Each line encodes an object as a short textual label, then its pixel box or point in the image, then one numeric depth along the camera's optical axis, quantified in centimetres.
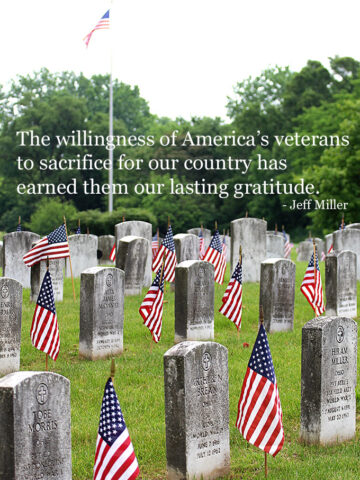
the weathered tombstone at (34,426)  612
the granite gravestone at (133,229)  2338
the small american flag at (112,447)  635
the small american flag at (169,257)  1814
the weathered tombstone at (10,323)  1155
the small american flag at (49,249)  1571
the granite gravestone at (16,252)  2002
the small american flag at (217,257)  1872
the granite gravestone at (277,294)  1495
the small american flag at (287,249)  2997
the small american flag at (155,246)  2382
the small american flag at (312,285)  1494
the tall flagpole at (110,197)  4156
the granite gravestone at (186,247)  2078
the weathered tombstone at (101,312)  1267
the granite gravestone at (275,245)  2773
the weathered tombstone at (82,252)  2269
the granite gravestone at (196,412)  749
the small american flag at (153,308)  1241
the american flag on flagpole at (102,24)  3488
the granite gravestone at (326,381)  871
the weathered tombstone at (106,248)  2841
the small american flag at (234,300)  1392
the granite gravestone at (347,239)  2459
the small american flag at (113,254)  2225
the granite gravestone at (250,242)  2229
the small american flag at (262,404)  785
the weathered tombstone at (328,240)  2771
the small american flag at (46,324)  1126
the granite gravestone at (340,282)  1647
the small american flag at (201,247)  2338
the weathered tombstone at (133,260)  1864
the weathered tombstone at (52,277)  1667
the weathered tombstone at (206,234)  3017
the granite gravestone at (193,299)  1384
